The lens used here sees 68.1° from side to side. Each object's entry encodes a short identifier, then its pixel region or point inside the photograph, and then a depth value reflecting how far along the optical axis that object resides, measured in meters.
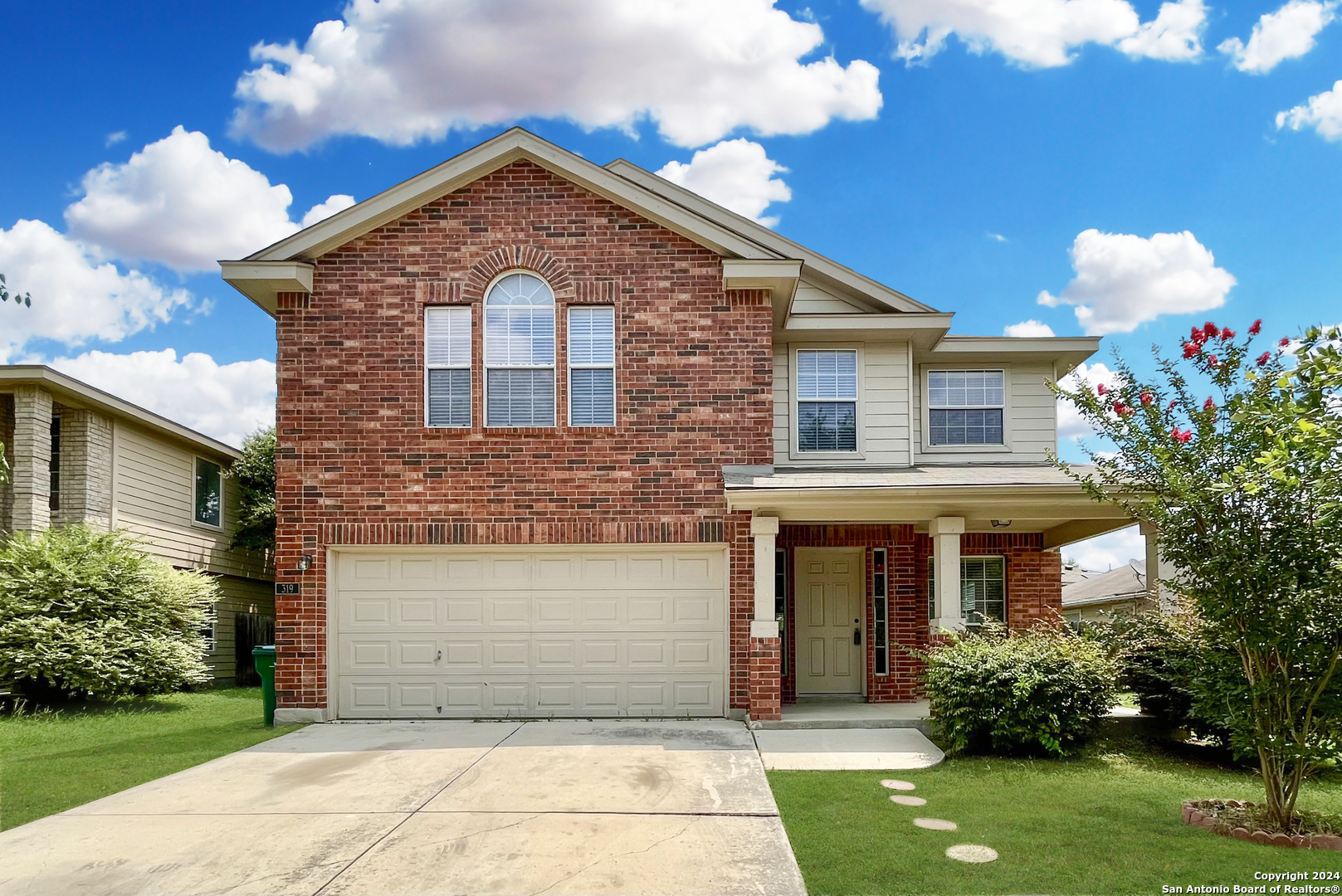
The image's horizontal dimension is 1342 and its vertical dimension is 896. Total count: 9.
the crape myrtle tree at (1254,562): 6.34
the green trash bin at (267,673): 11.84
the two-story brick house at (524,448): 12.10
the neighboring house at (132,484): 15.48
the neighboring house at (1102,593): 24.96
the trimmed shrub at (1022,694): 9.41
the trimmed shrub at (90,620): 13.76
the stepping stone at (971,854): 6.21
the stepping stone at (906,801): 7.70
